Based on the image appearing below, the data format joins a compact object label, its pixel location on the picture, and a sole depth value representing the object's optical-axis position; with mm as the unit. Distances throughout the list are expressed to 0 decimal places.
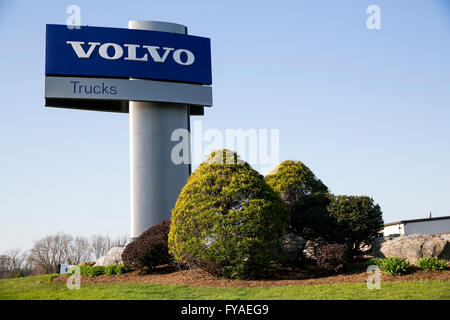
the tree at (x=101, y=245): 39500
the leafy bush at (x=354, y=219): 15312
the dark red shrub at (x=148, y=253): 15273
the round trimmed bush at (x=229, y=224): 13117
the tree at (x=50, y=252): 35938
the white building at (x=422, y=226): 22609
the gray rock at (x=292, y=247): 14883
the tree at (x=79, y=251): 36625
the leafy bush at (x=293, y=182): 18688
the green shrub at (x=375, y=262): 13367
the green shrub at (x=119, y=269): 15633
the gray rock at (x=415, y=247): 13719
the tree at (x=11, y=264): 39750
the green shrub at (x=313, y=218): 15516
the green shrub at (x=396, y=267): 12633
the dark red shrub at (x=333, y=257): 13531
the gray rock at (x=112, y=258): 17219
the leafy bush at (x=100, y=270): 15719
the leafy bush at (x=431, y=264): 12867
